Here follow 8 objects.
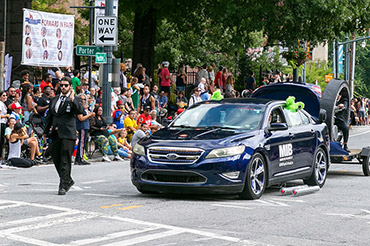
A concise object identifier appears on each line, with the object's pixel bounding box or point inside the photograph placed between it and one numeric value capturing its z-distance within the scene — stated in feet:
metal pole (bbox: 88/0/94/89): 93.61
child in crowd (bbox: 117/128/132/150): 73.97
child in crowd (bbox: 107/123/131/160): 71.87
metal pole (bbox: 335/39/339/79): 174.07
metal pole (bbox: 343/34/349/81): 192.95
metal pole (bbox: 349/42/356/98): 196.07
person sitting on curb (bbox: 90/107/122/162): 70.03
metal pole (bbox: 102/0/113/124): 73.31
